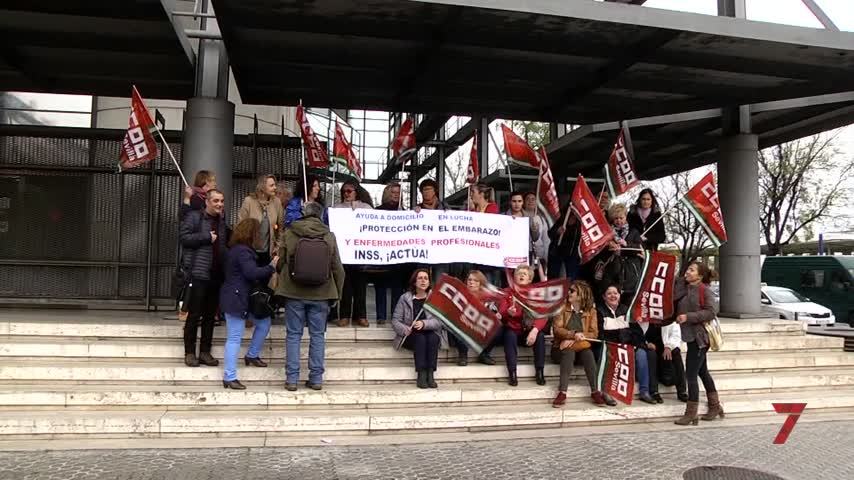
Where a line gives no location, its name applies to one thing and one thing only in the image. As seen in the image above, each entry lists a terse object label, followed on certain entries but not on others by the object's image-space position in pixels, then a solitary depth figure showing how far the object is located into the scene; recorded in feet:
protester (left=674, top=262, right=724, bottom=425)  22.98
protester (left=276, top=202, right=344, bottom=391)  21.18
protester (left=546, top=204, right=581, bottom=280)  29.27
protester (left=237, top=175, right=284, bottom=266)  24.44
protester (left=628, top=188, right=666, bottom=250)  29.04
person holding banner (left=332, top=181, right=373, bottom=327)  27.71
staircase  19.79
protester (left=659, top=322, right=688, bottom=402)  24.36
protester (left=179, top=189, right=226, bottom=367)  22.04
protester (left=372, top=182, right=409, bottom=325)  28.25
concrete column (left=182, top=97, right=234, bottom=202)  31.37
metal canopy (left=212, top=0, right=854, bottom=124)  25.46
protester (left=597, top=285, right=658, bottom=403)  24.31
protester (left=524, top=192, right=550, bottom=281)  29.30
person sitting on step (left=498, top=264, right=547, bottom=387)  24.22
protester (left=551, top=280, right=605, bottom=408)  23.62
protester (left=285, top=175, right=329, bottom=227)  26.68
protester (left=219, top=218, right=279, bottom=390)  21.43
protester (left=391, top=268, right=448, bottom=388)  23.24
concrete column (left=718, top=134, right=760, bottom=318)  39.58
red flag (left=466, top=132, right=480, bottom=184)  35.64
